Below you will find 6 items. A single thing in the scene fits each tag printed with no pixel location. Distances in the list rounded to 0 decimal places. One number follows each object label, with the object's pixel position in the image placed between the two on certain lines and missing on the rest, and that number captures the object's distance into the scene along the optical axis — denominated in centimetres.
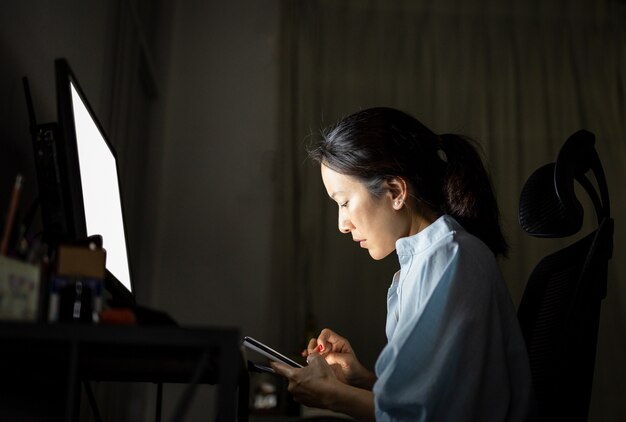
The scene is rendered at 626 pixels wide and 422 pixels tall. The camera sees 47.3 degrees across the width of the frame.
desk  72
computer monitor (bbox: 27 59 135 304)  104
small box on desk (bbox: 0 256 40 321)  74
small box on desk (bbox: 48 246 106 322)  81
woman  110
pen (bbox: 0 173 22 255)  78
